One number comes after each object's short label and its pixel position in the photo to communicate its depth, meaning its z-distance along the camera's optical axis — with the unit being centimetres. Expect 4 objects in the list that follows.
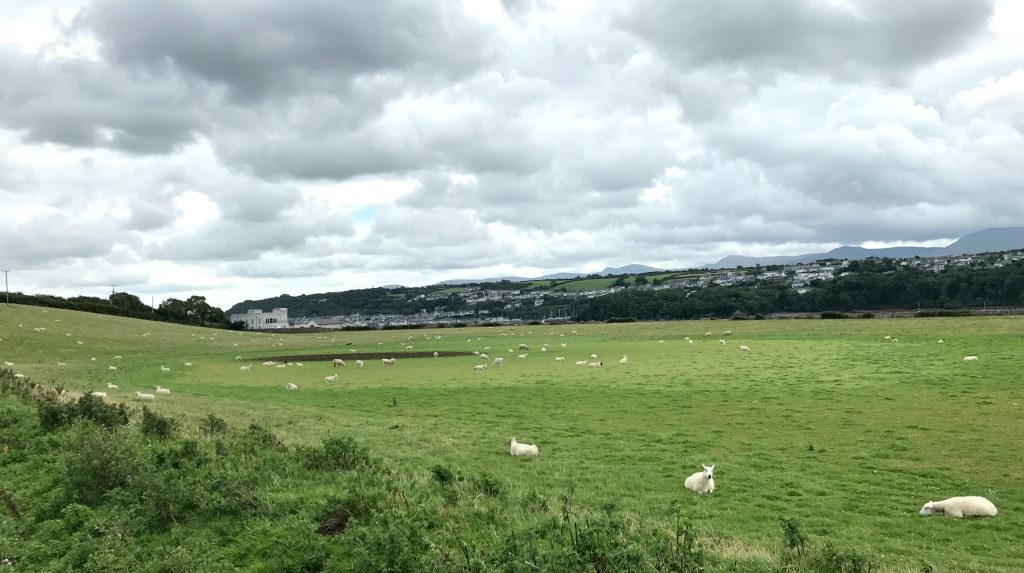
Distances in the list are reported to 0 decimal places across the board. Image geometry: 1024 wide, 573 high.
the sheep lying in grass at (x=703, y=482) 1327
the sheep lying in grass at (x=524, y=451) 1698
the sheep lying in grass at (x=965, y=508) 1113
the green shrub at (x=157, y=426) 1686
